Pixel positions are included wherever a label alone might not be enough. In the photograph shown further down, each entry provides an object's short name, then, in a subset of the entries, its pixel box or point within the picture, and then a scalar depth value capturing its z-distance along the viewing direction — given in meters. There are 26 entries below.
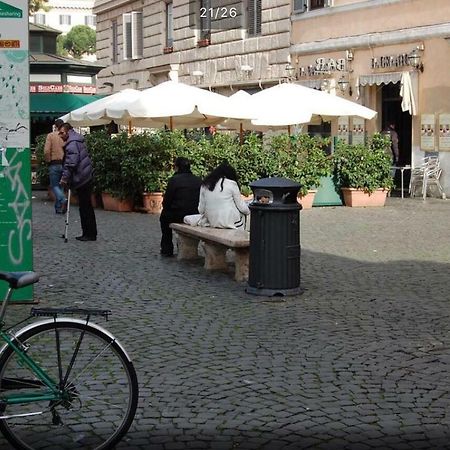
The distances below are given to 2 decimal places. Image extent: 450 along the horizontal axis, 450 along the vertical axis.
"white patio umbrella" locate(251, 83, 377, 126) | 19.88
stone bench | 10.55
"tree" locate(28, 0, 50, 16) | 44.53
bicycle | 4.95
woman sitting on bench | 11.47
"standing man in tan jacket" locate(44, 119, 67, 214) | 19.31
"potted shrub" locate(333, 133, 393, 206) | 19.72
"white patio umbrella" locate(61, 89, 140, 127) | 20.89
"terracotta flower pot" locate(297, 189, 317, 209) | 19.53
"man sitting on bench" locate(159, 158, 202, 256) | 12.66
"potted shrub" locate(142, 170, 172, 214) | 18.64
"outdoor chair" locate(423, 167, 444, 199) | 21.67
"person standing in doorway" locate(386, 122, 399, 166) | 23.25
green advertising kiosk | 8.58
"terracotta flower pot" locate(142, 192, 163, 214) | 18.72
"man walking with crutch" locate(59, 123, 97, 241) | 14.19
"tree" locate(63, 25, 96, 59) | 112.19
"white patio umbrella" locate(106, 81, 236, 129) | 19.31
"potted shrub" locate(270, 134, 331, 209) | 19.41
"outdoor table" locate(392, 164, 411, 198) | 22.17
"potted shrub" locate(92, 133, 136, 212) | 18.98
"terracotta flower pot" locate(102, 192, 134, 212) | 19.22
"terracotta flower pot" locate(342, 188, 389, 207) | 19.88
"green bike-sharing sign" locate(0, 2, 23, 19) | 8.56
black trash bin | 9.50
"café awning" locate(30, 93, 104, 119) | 27.74
